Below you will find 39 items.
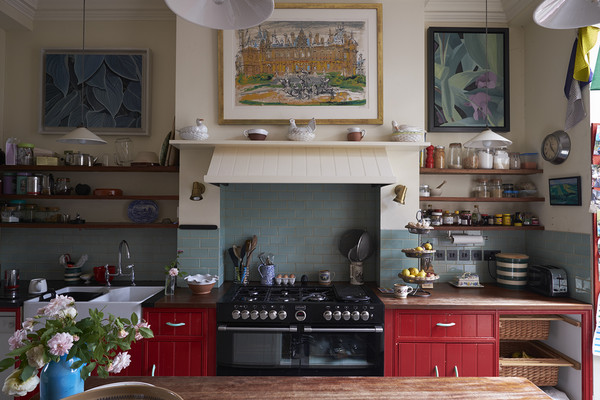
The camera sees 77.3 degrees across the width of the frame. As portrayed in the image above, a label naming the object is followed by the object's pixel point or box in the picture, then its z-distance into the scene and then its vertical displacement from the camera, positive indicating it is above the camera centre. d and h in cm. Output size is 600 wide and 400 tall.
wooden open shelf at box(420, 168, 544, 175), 361 +34
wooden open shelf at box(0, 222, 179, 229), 352 -18
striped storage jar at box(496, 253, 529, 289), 353 -61
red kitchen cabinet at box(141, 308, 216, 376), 296 -108
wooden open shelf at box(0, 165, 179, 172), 354 +36
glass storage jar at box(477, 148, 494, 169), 368 +46
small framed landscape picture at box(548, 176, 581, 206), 311 +14
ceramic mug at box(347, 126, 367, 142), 333 +65
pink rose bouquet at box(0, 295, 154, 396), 121 -46
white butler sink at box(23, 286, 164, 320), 295 -80
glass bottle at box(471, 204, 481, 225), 374 -12
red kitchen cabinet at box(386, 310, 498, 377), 299 -108
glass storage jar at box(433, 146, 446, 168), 370 +49
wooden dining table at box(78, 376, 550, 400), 160 -81
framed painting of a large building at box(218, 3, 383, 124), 346 +128
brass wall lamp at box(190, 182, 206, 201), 341 +14
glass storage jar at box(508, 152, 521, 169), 372 +46
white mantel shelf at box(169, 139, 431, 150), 321 +54
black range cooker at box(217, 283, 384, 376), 295 -104
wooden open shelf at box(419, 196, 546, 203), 361 +7
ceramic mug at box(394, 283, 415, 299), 316 -71
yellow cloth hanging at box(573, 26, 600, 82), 290 +122
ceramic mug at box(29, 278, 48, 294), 320 -69
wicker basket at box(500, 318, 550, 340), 323 -106
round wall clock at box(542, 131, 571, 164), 323 +53
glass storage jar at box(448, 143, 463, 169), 376 +51
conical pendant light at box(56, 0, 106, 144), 309 +57
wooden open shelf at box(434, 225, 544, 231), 358 -21
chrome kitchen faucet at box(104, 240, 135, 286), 358 -60
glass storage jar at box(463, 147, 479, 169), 371 +47
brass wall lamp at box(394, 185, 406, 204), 336 +10
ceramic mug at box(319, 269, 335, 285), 365 -69
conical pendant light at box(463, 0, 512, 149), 301 +54
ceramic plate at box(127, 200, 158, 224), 384 -6
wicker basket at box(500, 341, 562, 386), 314 -139
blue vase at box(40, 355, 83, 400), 130 -60
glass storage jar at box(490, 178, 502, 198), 376 +19
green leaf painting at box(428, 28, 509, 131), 386 +132
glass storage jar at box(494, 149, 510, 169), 369 +46
